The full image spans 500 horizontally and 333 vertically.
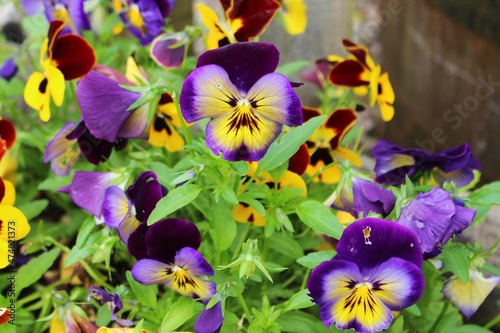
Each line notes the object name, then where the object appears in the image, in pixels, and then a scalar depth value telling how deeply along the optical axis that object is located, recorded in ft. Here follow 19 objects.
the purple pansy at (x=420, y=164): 1.29
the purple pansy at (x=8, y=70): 1.65
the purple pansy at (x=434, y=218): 1.11
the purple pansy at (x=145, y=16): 1.50
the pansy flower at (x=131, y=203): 1.20
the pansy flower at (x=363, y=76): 1.43
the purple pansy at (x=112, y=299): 1.23
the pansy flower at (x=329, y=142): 1.39
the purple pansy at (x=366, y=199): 1.22
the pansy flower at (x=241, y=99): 1.10
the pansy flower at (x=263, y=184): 1.26
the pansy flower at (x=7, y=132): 1.35
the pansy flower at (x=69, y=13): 1.54
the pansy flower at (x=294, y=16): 1.65
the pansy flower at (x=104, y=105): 1.26
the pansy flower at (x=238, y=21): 1.33
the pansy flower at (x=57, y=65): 1.32
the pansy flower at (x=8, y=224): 1.20
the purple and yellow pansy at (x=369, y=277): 1.06
